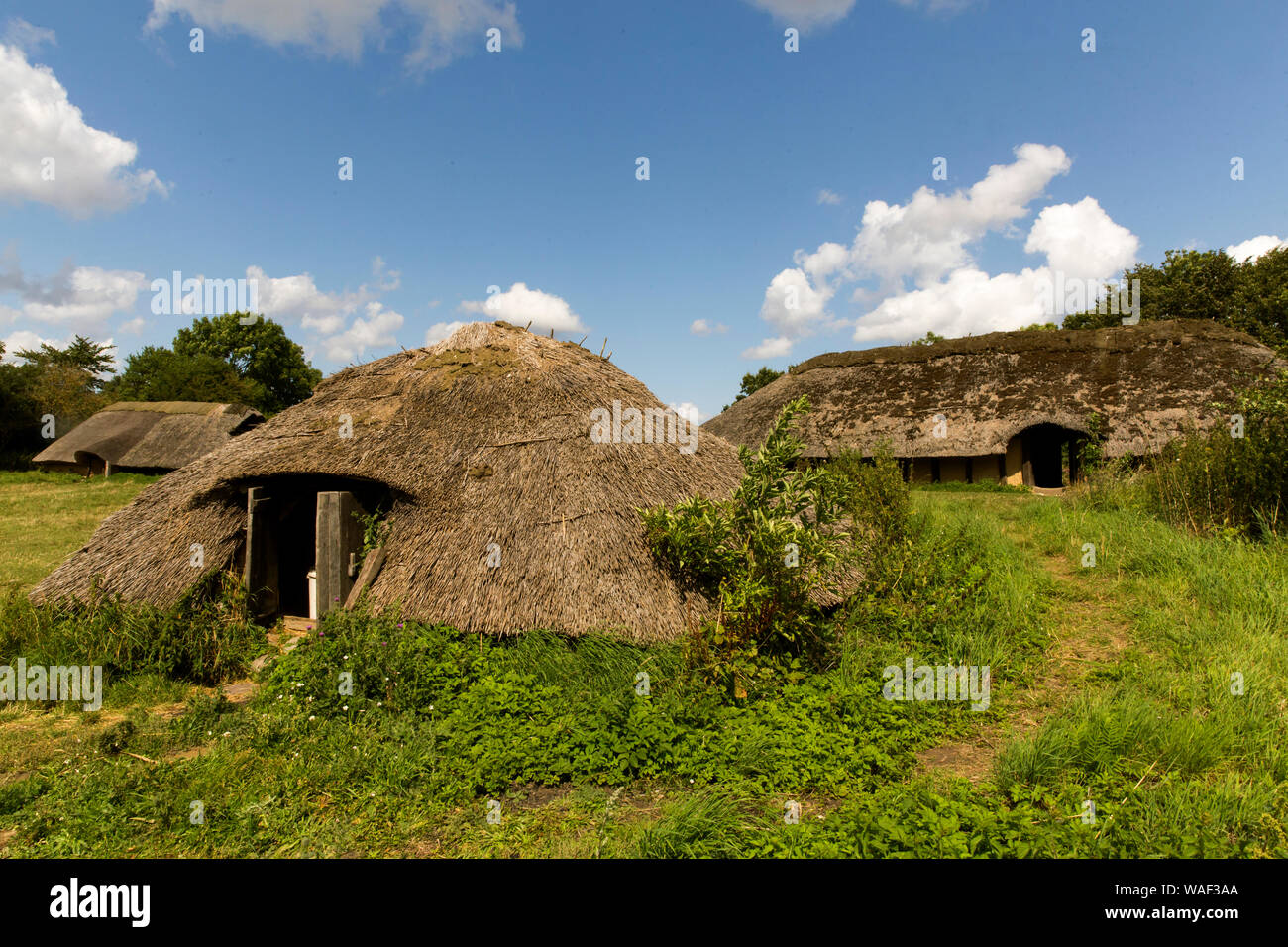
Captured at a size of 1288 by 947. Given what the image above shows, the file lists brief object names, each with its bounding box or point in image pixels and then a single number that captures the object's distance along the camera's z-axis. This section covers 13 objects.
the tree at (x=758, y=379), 49.09
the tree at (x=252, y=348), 46.50
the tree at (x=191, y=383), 39.28
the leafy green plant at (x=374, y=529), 7.00
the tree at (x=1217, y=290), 26.85
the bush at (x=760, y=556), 5.56
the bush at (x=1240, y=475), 7.97
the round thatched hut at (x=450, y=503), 6.16
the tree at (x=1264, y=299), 26.11
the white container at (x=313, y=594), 7.38
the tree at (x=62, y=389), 34.22
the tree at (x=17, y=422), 31.00
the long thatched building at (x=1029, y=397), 16.31
